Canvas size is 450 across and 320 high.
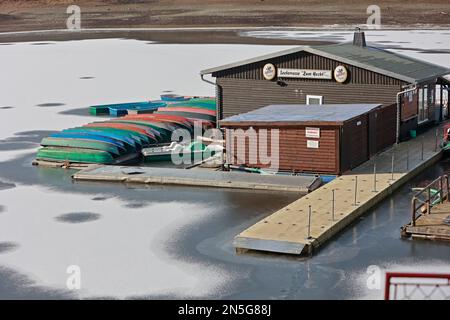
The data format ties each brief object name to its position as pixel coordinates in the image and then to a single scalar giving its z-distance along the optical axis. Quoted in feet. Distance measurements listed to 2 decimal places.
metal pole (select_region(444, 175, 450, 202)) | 85.89
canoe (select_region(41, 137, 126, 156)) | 110.11
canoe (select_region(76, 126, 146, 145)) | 115.14
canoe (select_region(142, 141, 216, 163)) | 113.39
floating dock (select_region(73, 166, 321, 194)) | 95.55
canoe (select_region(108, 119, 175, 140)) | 121.28
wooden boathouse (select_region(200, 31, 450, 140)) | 116.57
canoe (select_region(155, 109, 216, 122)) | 131.61
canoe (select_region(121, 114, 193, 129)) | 127.34
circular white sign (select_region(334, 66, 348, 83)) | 117.08
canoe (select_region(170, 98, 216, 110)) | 136.51
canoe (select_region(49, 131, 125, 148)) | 112.06
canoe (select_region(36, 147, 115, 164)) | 108.99
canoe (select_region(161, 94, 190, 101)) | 153.87
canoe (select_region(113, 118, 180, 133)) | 123.22
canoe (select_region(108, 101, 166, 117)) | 147.33
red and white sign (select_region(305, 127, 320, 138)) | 99.30
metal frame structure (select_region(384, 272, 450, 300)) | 57.52
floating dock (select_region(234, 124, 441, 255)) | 73.77
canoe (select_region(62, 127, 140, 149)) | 113.39
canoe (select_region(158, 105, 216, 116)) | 133.18
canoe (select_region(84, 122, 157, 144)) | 116.47
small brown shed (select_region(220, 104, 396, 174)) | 99.14
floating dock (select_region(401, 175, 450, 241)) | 75.97
